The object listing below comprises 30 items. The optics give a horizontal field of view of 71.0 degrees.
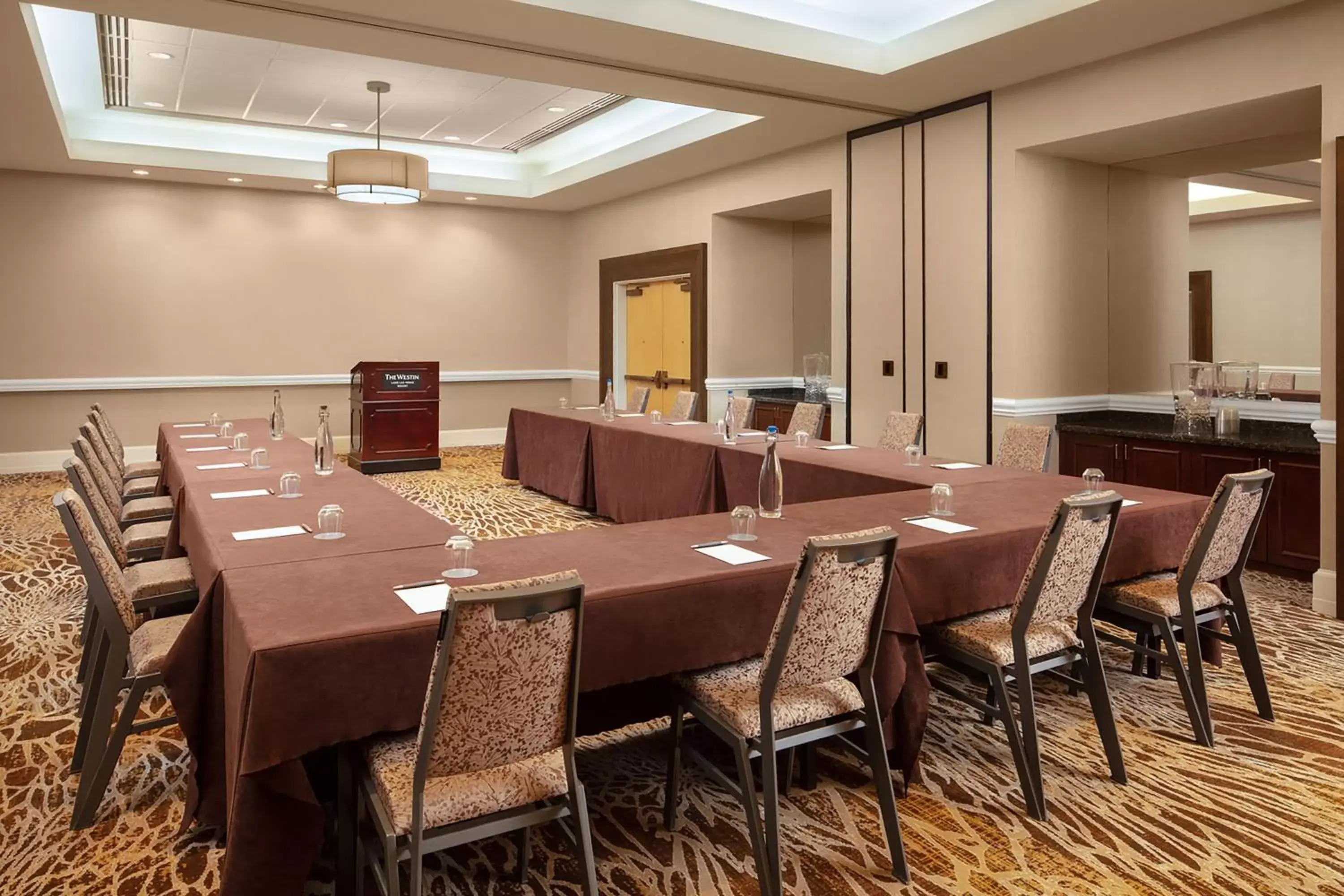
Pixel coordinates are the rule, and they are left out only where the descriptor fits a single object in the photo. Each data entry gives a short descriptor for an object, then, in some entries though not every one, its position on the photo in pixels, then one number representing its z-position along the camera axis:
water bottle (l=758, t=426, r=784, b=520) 3.49
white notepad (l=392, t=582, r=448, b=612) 2.33
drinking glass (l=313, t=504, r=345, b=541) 3.16
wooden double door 10.45
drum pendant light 7.66
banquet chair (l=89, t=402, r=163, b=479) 6.43
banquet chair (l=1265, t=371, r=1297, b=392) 6.57
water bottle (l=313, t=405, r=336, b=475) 4.47
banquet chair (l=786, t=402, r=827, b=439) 7.09
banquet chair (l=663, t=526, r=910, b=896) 2.24
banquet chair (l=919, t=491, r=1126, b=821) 2.67
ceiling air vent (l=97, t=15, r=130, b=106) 6.57
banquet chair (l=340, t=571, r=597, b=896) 1.84
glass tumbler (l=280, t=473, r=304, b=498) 4.00
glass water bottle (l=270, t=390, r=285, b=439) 6.09
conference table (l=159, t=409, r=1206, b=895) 2.06
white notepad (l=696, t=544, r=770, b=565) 2.80
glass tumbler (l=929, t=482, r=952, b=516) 3.54
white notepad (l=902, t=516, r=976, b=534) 3.25
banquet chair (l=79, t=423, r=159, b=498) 5.25
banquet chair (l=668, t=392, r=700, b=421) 8.13
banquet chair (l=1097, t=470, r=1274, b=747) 3.12
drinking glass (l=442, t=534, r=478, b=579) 2.66
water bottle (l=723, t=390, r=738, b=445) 5.59
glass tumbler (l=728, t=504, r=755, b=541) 3.13
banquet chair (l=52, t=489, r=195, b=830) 2.67
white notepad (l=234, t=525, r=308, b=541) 3.15
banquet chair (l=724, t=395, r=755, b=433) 7.65
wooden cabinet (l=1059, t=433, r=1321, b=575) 5.25
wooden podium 9.48
